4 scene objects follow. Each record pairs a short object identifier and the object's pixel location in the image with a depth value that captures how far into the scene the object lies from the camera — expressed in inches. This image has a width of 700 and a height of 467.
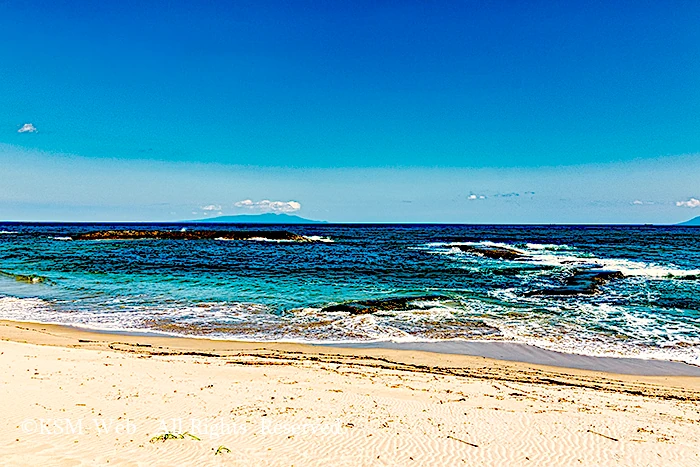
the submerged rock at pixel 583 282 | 887.1
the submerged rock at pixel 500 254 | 1640.1
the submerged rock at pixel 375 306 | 703.7
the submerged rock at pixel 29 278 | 988.6
